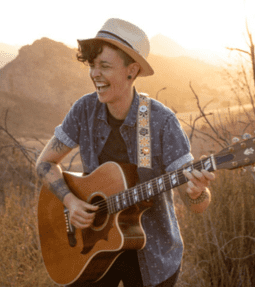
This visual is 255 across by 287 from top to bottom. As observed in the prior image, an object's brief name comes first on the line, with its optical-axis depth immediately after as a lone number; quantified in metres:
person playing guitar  1.91
